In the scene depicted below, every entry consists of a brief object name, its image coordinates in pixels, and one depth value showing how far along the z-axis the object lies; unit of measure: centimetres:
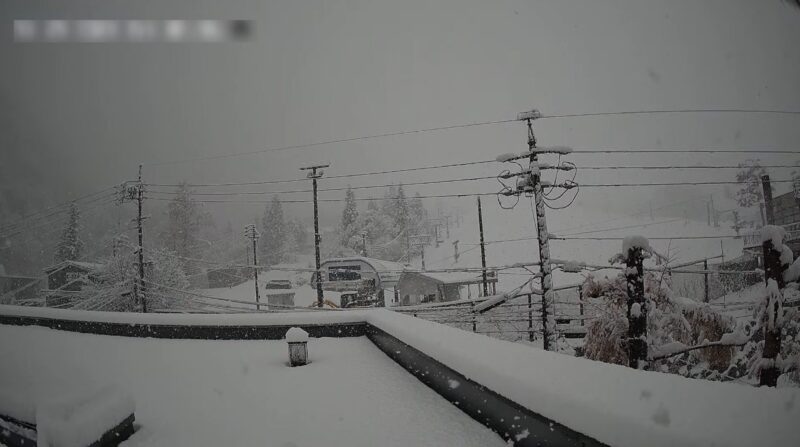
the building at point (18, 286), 4803
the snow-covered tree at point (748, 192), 4653
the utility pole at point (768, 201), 2382
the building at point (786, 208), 2988
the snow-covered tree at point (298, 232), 9250
